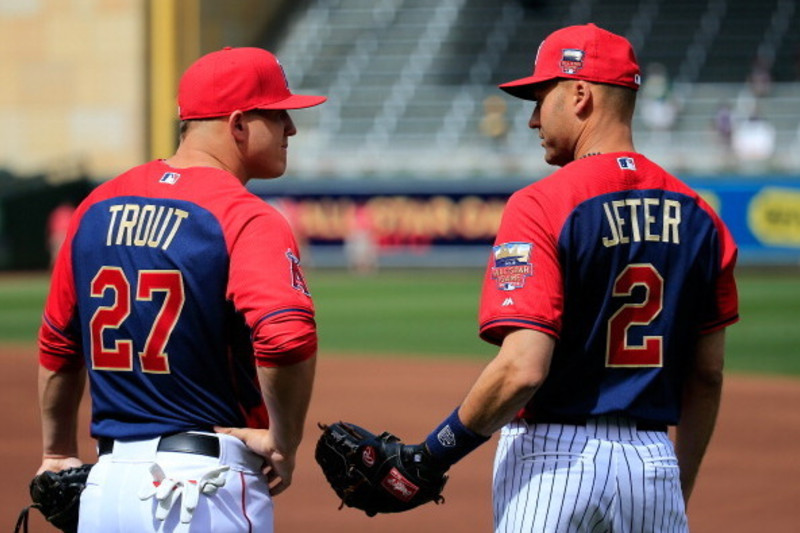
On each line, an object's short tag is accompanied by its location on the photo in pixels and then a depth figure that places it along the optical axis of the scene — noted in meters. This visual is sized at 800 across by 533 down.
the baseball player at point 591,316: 6.54
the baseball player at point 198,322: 6.50
